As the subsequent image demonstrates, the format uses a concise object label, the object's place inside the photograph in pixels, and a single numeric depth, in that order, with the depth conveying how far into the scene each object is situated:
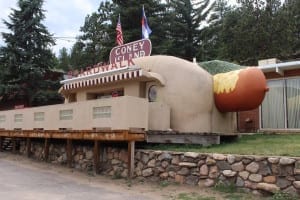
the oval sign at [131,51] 16.45
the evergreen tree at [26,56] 26.95
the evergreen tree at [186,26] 35.09
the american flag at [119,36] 19.98
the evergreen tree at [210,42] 34.76
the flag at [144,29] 19.44
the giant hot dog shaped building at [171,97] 13.40
